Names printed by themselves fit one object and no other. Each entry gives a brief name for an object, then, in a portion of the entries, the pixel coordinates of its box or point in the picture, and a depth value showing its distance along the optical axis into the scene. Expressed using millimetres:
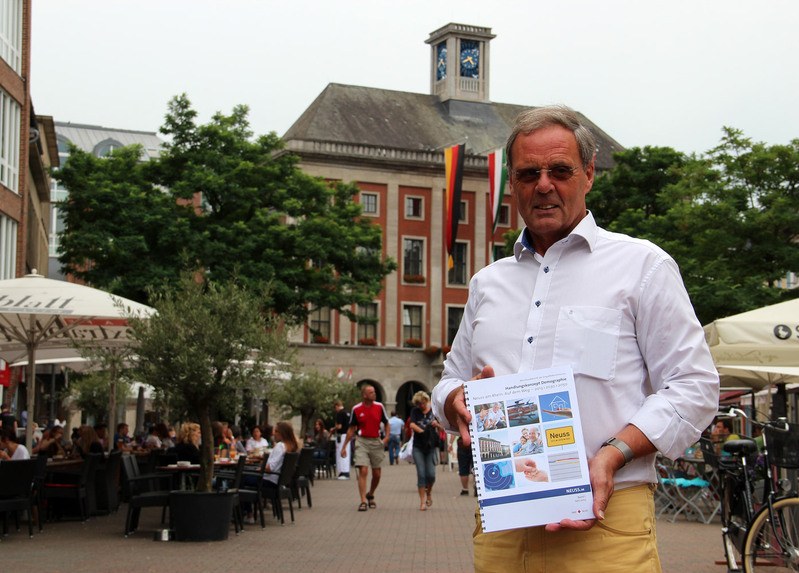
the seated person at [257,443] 28728
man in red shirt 21203
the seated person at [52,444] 22008
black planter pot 16047
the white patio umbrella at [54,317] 16688
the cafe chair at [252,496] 18016
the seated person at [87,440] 20395
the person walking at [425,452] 22250
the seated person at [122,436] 28519
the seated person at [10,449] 17469
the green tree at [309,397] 48594
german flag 54906
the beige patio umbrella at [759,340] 12828
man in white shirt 3209
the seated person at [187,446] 19828
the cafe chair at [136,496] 16453
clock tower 86562
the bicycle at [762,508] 8906
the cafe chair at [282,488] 19328
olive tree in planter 16188
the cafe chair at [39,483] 16656
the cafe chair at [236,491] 16922
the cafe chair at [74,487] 18359
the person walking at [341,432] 37250
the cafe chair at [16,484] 15250
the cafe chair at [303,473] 21719
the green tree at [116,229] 45094
